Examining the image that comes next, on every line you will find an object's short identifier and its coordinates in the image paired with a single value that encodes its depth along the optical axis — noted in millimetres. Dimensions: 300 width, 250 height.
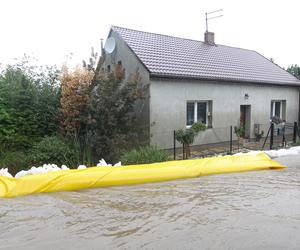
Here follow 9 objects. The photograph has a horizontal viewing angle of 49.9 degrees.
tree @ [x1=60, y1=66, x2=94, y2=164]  9531
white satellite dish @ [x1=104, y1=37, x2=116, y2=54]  13066
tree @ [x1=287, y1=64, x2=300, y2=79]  21734
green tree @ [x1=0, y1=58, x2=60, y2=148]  8859
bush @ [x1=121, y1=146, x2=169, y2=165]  7840
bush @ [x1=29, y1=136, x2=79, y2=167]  8305
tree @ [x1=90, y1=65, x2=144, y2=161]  9430
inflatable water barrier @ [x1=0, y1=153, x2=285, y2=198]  5660
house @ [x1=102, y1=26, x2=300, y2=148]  11438
